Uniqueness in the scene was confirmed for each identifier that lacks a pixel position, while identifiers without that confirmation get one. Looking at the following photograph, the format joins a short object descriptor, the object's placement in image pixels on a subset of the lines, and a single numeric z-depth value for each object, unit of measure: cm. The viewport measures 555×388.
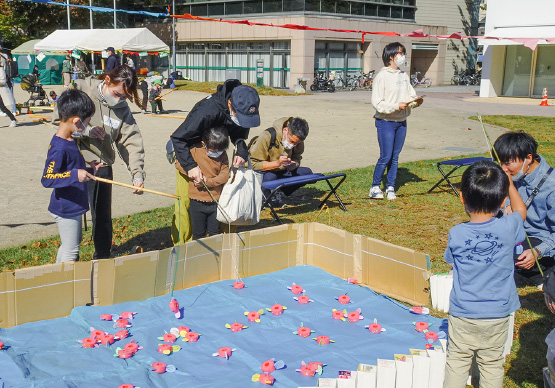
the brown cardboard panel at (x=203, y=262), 489
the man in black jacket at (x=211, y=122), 486
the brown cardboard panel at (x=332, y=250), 525
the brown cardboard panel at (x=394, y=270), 471
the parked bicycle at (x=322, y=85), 3026
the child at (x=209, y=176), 511
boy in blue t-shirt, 323
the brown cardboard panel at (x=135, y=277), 446
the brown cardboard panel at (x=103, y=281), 437
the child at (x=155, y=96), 1841
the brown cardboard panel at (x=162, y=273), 467
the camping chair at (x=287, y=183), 653
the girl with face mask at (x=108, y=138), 479
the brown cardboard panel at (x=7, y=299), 403
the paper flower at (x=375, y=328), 425
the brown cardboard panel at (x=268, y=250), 525
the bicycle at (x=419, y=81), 3588
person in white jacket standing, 743
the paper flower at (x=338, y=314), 446
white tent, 2867
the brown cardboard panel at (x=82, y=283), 432
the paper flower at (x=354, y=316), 443
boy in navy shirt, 437
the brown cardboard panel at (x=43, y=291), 412
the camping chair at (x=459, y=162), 774
